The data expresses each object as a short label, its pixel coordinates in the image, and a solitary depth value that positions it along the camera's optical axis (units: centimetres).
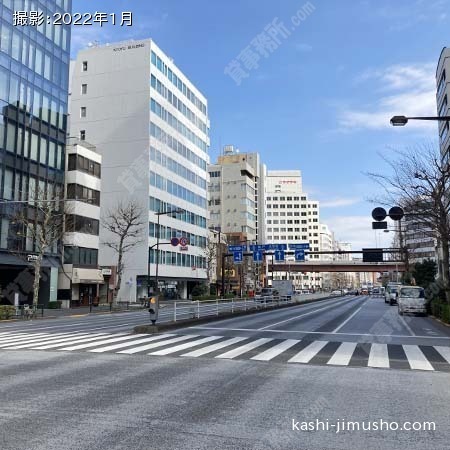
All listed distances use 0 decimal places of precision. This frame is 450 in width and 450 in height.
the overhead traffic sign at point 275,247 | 4878
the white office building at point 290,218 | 17025
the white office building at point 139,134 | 6097
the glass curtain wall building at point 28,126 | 3953
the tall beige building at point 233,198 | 11388
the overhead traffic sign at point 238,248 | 4878
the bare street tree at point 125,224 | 5854
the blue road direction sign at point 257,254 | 4888
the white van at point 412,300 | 3046
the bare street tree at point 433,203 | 2498
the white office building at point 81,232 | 4769
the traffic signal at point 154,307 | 1678
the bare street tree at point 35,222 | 3847
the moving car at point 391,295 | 5084
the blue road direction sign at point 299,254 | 5274
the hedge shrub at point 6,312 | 2909
